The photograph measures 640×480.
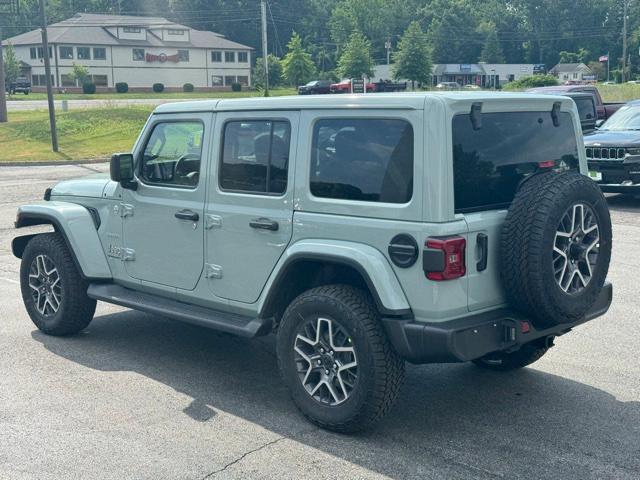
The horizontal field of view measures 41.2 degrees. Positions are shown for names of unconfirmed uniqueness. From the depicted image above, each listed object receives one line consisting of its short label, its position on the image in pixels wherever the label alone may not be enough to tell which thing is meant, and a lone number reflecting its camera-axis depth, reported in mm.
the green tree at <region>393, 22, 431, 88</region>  78188
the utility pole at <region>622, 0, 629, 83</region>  78306
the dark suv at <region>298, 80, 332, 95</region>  66438
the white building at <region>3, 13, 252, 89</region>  84125
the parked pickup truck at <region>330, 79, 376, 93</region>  66562
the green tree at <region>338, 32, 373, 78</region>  77625
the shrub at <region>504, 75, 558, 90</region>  67938
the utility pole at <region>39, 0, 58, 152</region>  26203
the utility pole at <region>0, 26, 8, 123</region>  36312
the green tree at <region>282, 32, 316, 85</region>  74938
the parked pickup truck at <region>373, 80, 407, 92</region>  70625
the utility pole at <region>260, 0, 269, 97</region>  56969
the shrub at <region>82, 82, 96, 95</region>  74250
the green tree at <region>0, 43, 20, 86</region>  76125
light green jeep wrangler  4656
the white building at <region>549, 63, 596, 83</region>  114956
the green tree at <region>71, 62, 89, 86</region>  75725
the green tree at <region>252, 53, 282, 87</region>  88169
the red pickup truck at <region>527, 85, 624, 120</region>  22844
